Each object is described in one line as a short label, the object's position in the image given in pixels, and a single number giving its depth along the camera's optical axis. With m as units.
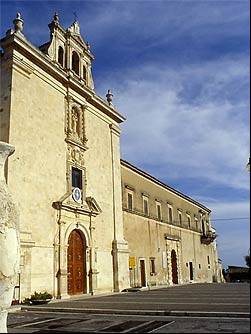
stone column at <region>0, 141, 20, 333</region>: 6.06
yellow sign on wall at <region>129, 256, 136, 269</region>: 23.64
